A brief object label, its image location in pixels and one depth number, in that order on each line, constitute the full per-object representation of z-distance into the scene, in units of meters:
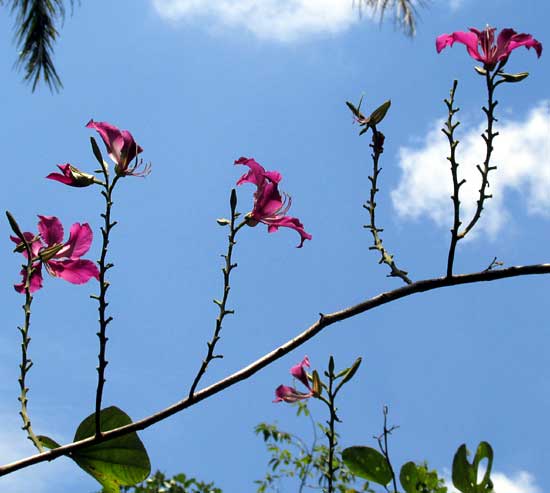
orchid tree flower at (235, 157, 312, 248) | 1.83
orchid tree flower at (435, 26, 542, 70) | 1.92
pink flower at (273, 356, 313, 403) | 1.84
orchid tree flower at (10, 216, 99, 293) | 1.84
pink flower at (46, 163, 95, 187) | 1.79
